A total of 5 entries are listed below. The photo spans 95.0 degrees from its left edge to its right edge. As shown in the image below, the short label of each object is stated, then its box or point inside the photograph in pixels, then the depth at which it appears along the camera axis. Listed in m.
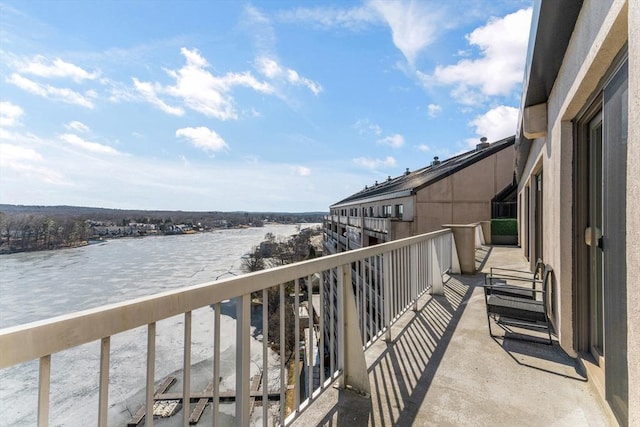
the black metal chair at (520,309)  2.88
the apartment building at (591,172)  1.35
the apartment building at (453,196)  14.20
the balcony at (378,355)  0.89
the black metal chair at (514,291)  3.57
